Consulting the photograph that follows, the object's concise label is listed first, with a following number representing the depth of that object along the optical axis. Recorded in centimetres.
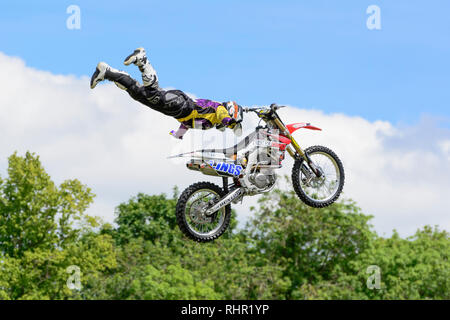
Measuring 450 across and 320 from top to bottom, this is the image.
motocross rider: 1345
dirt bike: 1548
